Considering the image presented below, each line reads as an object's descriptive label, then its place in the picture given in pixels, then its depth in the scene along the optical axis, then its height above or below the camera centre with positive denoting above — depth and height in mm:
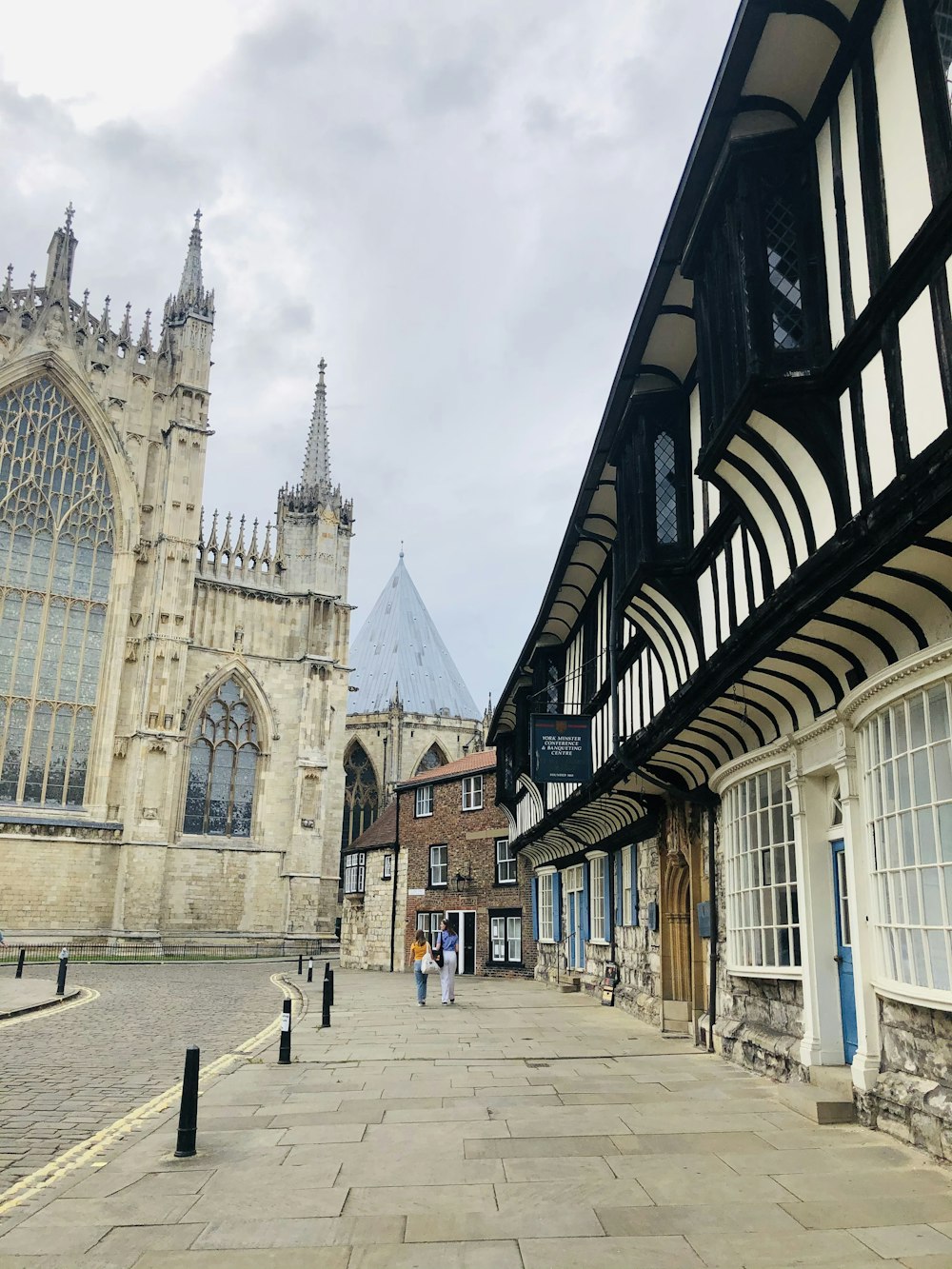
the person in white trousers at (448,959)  18234 -1108
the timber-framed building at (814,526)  5430 +2632
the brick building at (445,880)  28750 +568
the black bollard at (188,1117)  6633 -1487
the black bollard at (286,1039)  10969 -1568
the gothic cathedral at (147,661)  38500 +9784
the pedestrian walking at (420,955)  18562 -1083
